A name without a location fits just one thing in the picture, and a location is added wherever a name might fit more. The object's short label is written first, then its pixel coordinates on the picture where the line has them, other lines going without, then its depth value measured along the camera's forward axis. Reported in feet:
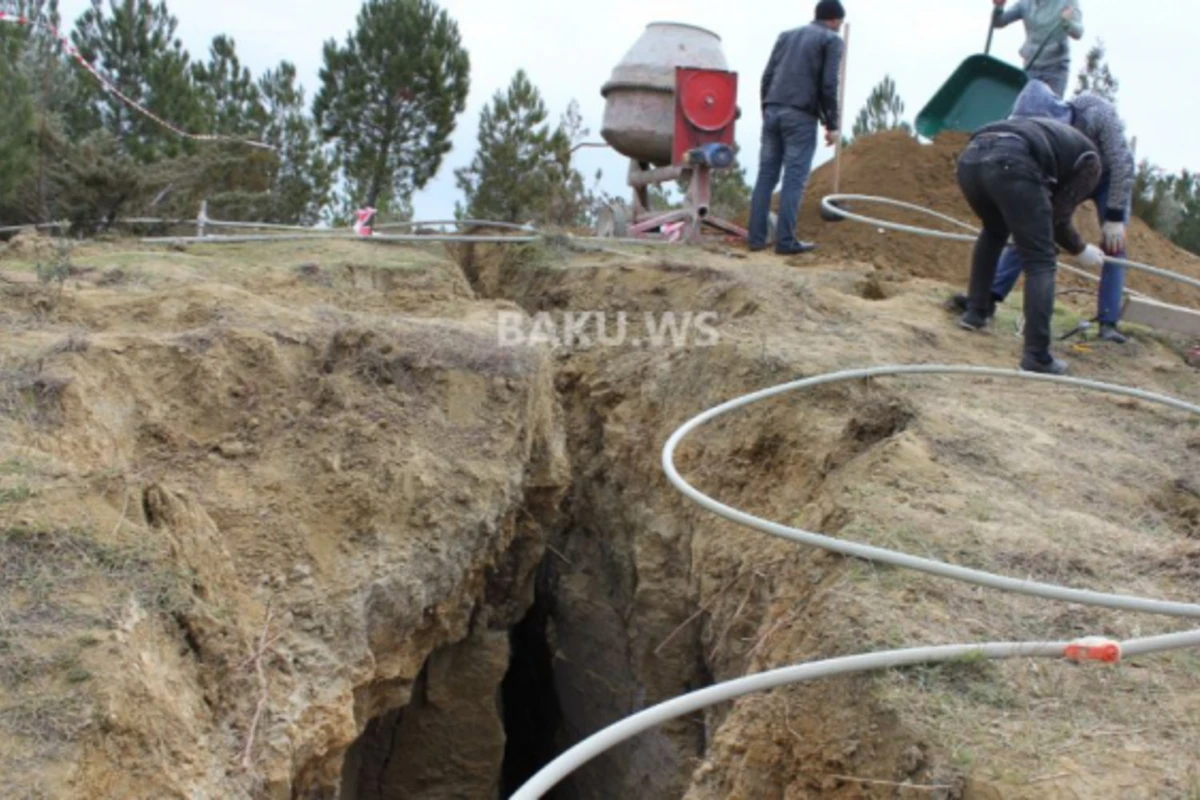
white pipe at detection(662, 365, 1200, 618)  10.52
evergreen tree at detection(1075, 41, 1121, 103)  48.65
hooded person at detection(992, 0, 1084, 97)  23.82
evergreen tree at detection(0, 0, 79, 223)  33.99
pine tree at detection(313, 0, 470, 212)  56.03
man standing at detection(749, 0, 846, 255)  26.25
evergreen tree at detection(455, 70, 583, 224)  54.24
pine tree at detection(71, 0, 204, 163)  49.49
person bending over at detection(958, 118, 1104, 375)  18.15
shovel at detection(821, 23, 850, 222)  25.94
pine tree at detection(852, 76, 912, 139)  56.95
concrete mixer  29.76
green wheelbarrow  31.58
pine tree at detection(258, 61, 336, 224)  55.67
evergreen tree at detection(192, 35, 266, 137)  56.18
